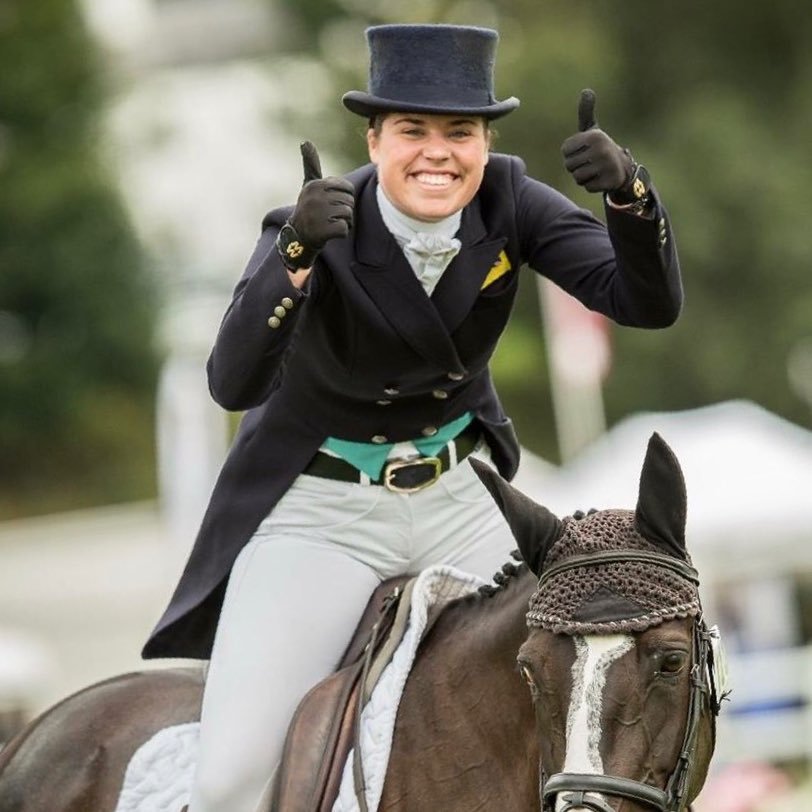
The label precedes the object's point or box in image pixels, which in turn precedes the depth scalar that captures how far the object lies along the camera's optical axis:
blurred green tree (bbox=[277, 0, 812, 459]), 59.87
